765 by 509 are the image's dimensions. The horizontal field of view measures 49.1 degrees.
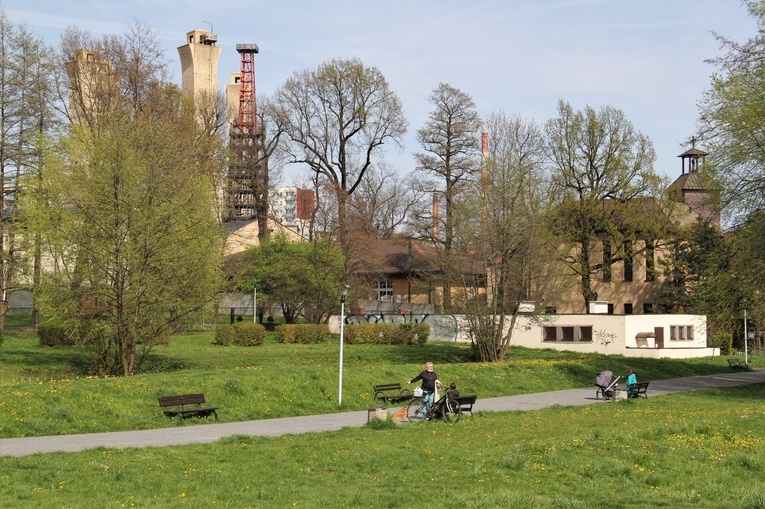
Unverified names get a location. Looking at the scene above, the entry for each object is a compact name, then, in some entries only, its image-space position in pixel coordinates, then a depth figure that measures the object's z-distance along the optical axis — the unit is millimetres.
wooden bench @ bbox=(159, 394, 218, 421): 20144
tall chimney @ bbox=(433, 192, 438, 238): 55250
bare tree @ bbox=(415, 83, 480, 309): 59219
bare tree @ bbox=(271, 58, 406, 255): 61094
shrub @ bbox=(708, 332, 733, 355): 55031
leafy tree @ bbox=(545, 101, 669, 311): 57438
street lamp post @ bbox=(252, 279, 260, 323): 57656
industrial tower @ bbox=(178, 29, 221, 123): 93562
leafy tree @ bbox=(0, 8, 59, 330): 41531
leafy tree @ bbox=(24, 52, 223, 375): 29047
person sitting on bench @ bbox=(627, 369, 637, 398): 27539
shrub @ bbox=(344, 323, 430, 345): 50750
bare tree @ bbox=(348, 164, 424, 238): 63800
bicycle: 20641
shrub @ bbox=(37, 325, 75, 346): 39188
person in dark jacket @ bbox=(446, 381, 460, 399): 20797
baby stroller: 27531
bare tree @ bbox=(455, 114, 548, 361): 40000
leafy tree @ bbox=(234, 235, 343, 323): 57438
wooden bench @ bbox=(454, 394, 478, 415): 21128
